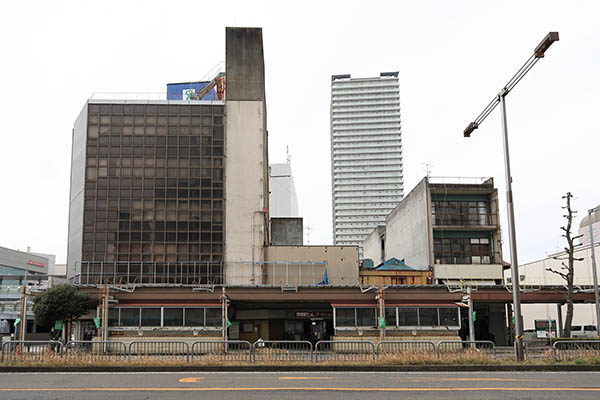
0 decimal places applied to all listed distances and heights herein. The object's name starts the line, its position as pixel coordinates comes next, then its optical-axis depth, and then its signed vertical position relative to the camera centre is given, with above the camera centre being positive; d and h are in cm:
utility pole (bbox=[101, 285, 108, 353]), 3447 -90
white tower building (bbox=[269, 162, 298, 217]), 9812 +1710
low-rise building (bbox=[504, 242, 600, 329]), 6669 +132
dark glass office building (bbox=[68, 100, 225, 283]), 4912 +915
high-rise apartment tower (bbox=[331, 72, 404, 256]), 18962 +4348
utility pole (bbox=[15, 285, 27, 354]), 3323 -42
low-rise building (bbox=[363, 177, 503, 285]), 5700 +567
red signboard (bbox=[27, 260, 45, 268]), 10717 +623
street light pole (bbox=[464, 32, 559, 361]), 2202 +402
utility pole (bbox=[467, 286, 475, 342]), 3434 -112
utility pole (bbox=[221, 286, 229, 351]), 3505 -103
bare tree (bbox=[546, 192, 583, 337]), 3972 +122
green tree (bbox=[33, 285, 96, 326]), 3466 -38
